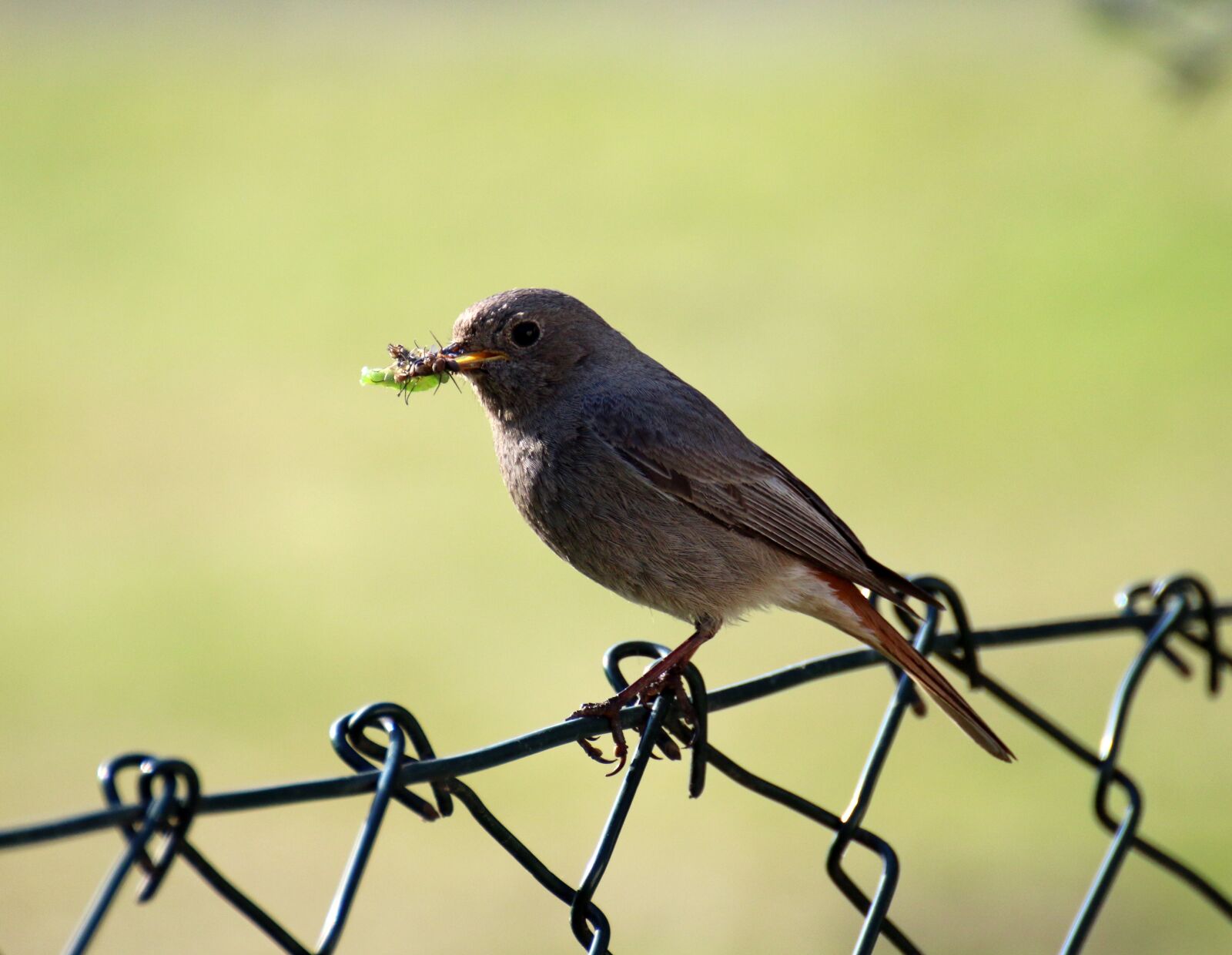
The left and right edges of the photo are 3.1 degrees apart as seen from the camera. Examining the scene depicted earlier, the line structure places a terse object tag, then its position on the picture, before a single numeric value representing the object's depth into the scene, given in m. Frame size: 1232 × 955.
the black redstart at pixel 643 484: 4.20
